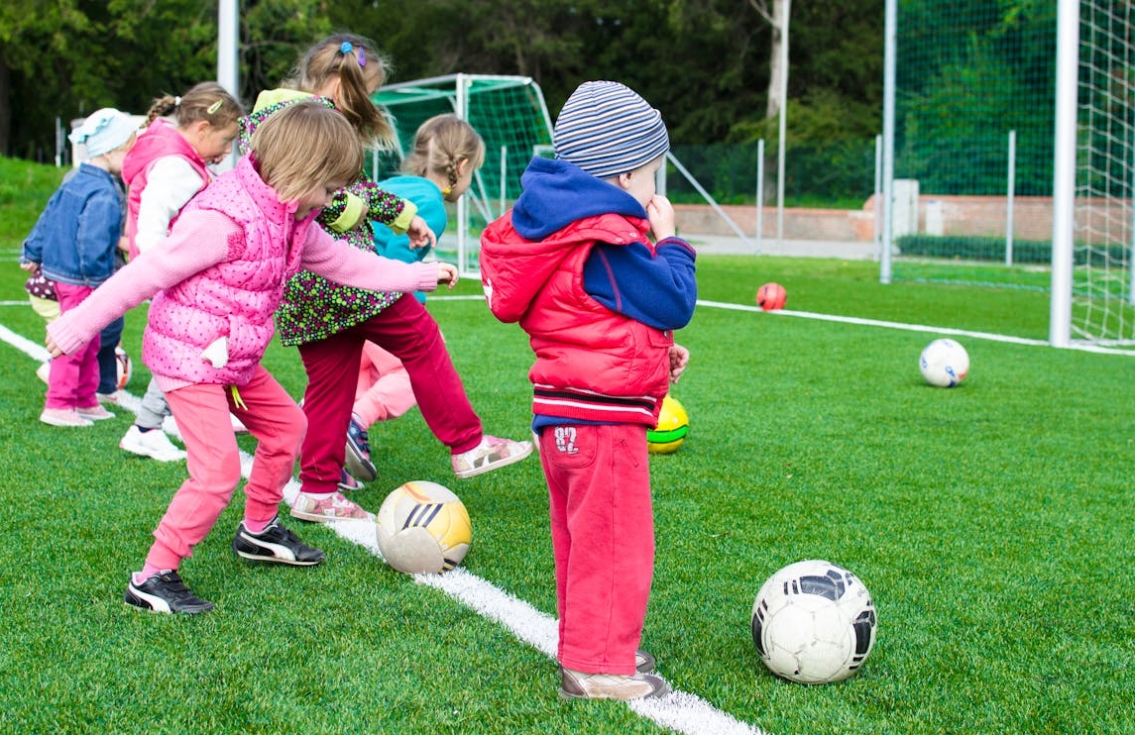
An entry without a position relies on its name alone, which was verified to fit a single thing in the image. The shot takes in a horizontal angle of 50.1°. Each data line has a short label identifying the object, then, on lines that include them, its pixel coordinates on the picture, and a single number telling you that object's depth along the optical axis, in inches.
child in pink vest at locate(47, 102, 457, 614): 141.3
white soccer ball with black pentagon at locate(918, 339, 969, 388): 313.4
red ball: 508.4
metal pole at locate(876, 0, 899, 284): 655.8
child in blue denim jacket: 260.2
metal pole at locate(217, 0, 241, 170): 440.1
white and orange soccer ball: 159.2
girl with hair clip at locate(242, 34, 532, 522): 182.4
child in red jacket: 114.2
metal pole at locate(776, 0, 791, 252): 1000.9
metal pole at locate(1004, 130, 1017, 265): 845.2
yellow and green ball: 227.5
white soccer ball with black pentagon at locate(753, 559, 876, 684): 122.6
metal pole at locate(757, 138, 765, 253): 1005.8
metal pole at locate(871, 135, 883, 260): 917.2
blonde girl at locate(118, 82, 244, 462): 181.6
